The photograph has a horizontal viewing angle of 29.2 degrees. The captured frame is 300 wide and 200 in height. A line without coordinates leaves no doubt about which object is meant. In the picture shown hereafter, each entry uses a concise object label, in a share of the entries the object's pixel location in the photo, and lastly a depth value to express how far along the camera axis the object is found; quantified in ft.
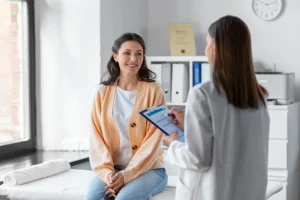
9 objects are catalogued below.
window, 13.11
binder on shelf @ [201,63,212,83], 14.38
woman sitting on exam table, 9.14
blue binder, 14.44
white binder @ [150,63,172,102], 14.69
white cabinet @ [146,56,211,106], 14.47
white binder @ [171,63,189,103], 14.53
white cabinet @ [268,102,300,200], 13.25
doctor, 6.59
